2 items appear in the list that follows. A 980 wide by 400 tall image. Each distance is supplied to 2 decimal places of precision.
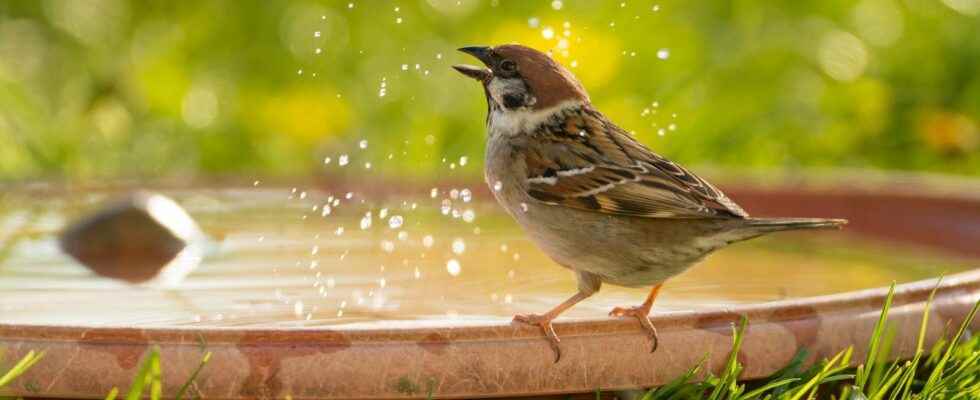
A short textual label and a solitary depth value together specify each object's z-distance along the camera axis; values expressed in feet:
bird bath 15.74
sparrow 20.02
